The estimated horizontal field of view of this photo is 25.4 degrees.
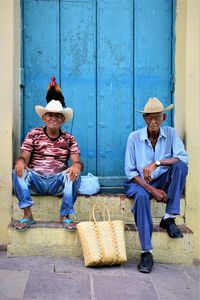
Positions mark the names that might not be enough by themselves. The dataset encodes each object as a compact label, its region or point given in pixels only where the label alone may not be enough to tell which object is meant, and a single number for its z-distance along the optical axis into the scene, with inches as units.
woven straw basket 160.6
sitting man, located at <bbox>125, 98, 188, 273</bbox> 165.5
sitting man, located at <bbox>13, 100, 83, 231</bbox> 174.9
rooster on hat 189.8
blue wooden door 204.2
